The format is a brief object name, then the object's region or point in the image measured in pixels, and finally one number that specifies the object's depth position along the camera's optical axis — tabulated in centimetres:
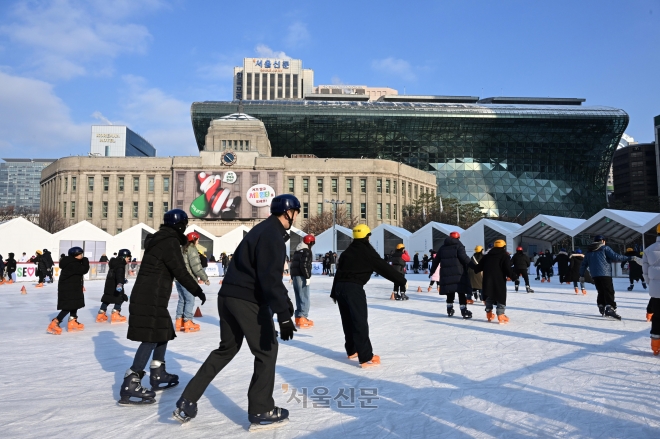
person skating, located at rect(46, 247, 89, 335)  822
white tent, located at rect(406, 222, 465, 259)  3838
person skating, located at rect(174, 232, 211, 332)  866
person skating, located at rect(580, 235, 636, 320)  976
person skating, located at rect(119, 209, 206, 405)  436
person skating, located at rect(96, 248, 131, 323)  934
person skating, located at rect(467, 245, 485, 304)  1331
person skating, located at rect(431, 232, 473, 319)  1020
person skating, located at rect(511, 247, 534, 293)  1414
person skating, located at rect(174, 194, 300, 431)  357
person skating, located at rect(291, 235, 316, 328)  951
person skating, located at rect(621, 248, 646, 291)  1862
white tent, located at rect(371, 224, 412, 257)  4050
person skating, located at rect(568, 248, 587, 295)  1727
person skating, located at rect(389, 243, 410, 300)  1571
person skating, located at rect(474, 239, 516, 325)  952
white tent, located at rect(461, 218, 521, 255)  3331
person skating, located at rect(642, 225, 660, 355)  628
